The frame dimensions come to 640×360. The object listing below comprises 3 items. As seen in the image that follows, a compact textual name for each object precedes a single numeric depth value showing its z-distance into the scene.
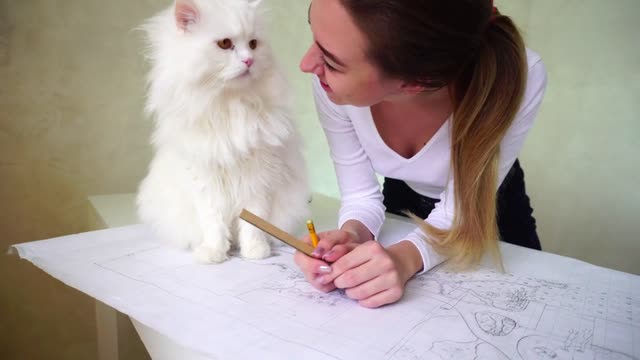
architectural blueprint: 0.47
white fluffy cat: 0.67
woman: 0.54
